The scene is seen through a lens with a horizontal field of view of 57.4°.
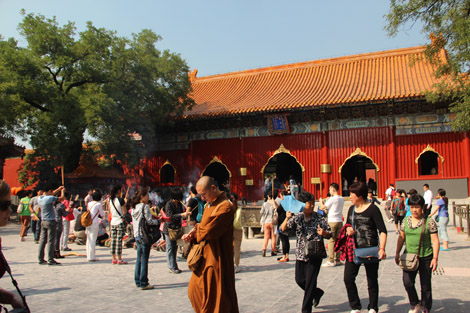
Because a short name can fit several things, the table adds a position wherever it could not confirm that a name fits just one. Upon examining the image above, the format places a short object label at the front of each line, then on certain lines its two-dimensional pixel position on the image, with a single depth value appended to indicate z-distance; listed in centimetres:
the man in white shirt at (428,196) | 1059
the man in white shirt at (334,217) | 787
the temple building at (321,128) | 1720
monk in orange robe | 364
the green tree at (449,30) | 908
